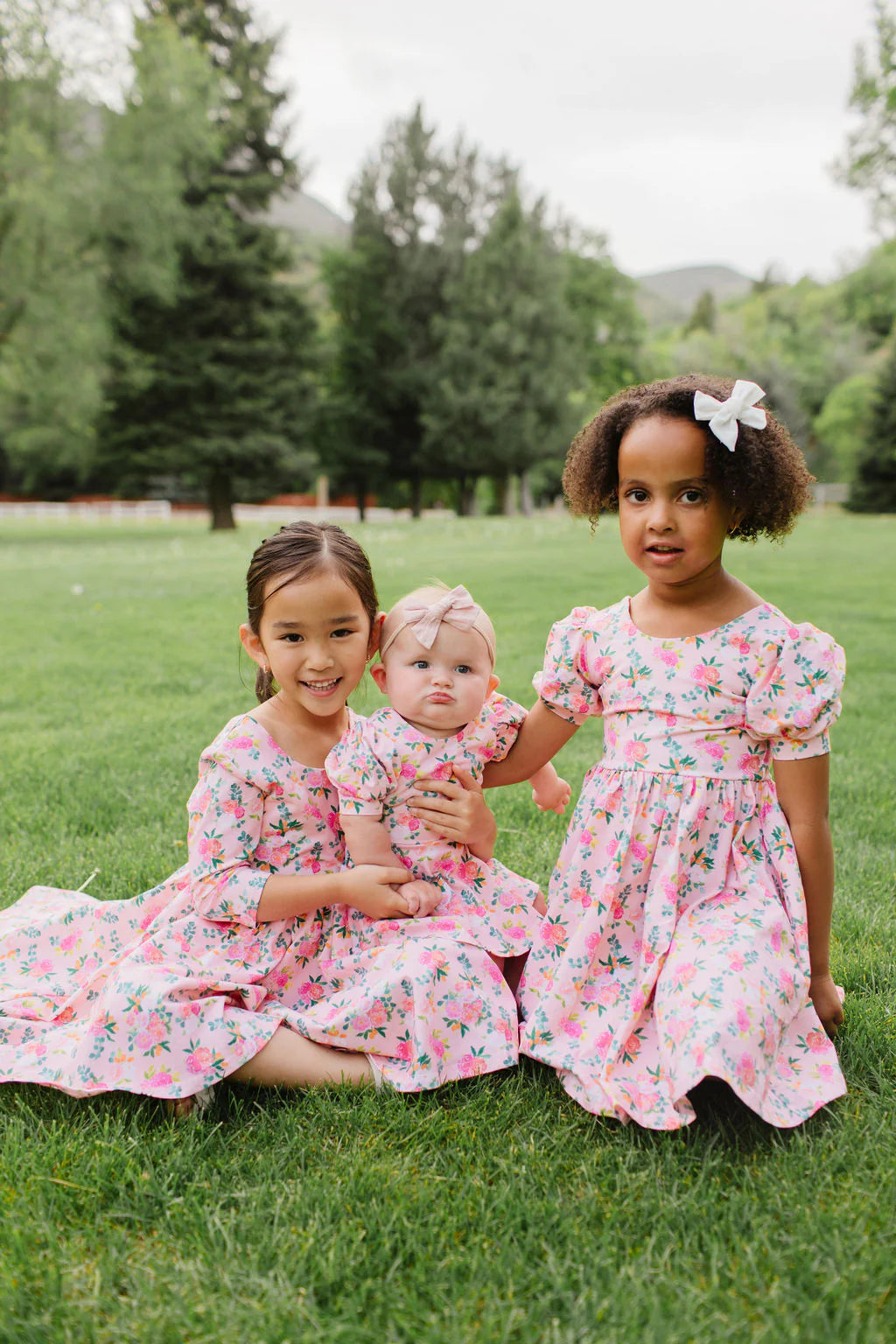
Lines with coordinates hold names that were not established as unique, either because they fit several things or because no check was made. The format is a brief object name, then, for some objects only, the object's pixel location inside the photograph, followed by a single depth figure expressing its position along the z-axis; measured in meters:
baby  2.43
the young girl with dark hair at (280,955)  2.23
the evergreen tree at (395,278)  34.84
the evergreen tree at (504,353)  33.94
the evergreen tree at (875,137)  15.20
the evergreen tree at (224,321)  25.77
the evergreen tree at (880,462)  35.81
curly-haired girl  2.15
